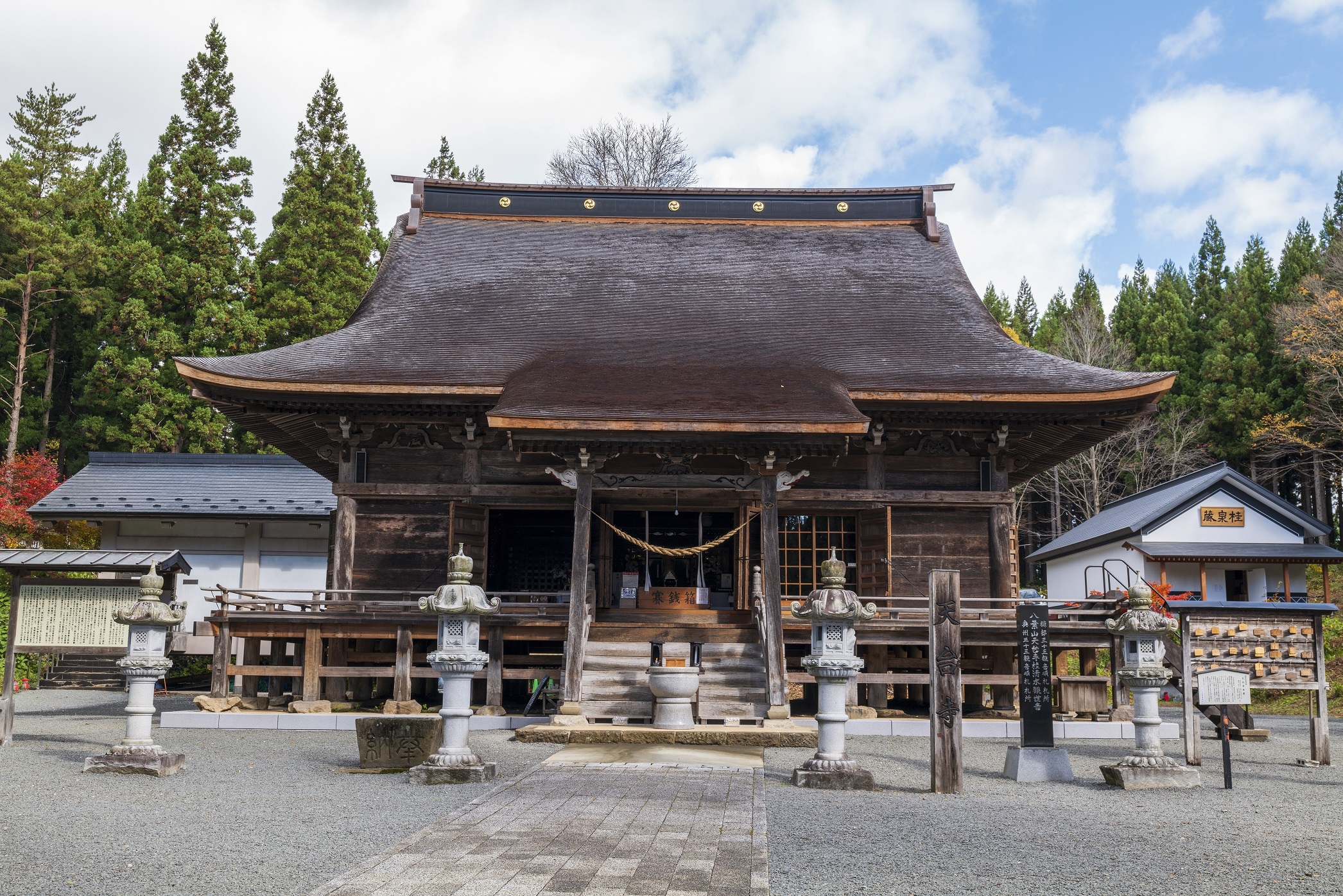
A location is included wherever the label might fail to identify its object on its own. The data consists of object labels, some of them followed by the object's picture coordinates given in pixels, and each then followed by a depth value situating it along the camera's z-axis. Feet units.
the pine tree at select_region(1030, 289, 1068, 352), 135.74
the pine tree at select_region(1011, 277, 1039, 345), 157.51
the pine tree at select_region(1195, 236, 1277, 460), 116.98
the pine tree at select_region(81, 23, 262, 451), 102.47
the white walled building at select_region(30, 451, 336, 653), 81.46
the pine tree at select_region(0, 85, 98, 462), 107.96
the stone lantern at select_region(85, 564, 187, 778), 30.89
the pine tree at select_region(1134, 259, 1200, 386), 124.88
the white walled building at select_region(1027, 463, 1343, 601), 88.33
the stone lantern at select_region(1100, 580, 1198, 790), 31.04
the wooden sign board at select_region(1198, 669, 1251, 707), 34.09
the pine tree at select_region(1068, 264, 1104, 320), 145.38
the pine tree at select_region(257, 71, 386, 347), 108.68
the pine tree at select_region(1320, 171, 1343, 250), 122.11
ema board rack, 35.99
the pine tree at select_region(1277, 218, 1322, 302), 117.91
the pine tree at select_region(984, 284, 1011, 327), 152.46
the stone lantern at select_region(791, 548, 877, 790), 29.55
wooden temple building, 43.80
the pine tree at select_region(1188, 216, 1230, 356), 132.26
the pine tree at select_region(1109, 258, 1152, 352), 132.98
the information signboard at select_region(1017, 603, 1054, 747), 32.78
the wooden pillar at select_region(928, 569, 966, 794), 29.50
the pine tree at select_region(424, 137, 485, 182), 135.13
